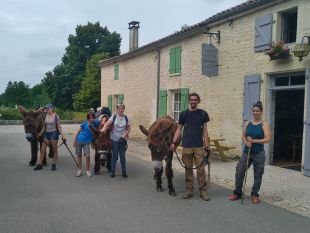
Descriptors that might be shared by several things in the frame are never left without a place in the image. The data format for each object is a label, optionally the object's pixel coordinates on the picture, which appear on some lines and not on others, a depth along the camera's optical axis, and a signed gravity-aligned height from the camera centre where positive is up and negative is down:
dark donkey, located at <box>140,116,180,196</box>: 5.23 -0.79
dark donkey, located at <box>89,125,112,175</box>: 6.51 -1.07
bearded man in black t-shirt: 4.89 -0.71
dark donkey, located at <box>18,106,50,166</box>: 7.17 -0.58
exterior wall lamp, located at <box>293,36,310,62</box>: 6.30 +1.33
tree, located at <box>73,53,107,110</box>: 26.39 +1.65
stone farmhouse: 6.91 +1.10
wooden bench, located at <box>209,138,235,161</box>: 7.97 -1.31
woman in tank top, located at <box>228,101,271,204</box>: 4.64 -0.73
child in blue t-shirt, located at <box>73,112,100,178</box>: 6.44 -0.95
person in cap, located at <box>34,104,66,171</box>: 6.97 -0.80
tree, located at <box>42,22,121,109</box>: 31.01 +5.27
